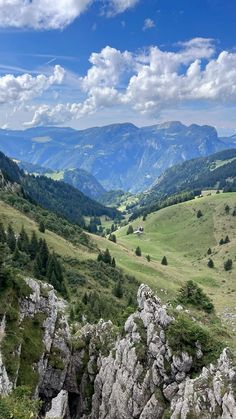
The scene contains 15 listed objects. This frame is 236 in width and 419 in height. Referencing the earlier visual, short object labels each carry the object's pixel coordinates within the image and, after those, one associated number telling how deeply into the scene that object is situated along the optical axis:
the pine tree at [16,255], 106.81
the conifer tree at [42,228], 149.62
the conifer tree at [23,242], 118.66
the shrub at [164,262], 195.62
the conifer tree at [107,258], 148.84
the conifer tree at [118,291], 116.94
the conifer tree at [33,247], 118.31
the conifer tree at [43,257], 109.09
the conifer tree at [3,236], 115.00
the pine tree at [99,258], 147.46
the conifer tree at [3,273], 50.84
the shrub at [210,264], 194.80
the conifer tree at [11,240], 115.70
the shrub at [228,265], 184.62
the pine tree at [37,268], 104.32
